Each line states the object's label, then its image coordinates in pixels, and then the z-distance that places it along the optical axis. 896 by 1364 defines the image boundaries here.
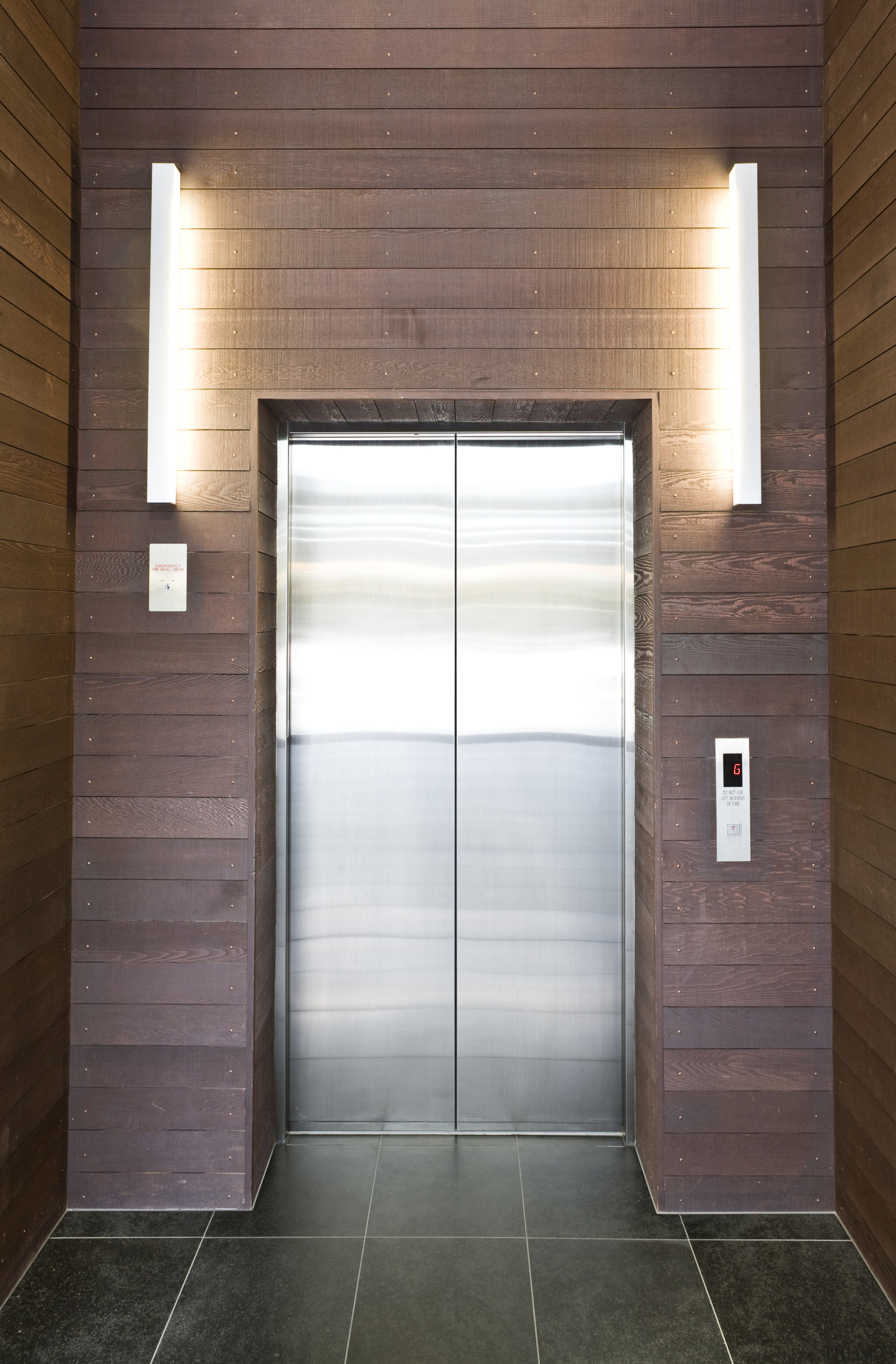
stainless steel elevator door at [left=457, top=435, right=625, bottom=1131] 3.05
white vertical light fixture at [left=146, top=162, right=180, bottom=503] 2.55
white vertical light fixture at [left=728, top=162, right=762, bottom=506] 2.55
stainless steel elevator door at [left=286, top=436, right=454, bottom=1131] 3.06
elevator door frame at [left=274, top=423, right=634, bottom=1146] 2.99
